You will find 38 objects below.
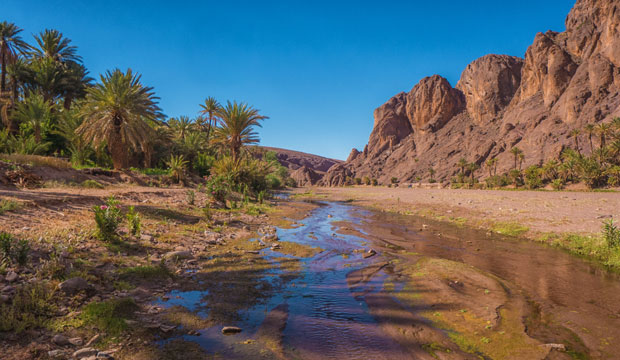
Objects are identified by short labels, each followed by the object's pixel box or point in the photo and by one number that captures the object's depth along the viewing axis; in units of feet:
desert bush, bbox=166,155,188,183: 71.92
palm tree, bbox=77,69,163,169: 61.98
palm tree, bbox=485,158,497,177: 264.39
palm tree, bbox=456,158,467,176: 296.92
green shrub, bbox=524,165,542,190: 162.71
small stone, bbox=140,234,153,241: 25.00
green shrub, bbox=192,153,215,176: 106.93
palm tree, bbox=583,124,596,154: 189.35
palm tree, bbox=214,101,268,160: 91.30
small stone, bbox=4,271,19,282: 13.53
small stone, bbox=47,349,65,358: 10.01
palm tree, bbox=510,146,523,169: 249.30
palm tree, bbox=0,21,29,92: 98.27
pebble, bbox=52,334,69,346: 10.73
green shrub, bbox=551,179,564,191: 145.38
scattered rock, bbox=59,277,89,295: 14.05
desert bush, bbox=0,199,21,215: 22.29
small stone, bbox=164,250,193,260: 22.52
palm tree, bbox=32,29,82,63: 115.85
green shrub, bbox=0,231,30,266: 14.62
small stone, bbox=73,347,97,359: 10.19
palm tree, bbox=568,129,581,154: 201.98
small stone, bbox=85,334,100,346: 11.06
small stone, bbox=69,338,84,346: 10.93
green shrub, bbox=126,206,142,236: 24.76
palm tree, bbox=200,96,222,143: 159.72
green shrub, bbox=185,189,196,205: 45.94
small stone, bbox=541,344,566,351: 13.01
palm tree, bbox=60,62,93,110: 114.83
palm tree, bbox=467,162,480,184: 284.39
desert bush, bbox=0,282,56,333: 10.93
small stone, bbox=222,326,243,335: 13.26
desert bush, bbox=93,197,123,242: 22.03
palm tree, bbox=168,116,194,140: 135.20
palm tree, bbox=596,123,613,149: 173.37
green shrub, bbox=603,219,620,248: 29.22
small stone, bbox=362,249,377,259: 28.96
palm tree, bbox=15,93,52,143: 72.75
